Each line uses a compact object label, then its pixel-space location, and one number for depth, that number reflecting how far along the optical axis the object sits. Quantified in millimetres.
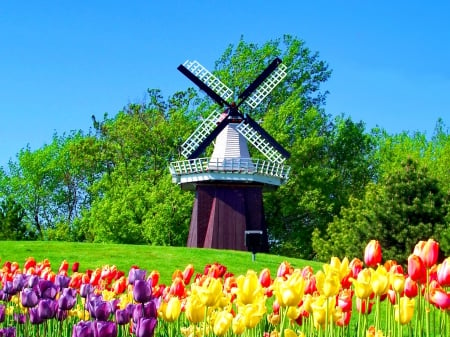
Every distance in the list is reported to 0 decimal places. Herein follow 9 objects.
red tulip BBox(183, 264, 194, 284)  5857
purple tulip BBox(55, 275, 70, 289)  5520
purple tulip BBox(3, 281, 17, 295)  5410
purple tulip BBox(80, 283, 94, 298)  5414
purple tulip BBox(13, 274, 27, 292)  5383
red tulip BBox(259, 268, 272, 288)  5305
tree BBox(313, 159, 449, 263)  22719
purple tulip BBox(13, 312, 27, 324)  5467
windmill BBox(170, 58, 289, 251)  28234
